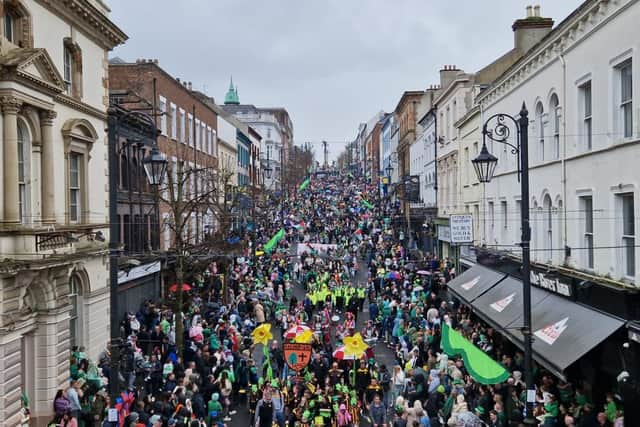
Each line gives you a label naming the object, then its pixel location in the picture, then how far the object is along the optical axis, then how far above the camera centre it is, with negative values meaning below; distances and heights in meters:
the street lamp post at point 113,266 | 13.94 -1.08
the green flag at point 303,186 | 101.23 +3.12
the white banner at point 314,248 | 40.44 -2.24
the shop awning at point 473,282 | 26.11 -3.00
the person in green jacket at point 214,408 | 17.02 -4.65
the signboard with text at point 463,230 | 30.06 -1.02
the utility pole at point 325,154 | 187.82 +14.21
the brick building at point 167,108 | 35.66 +5.34
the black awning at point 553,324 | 15.16 -2.95
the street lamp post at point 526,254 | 11.91 -0.83
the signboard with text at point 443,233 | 41.31 -1.61
